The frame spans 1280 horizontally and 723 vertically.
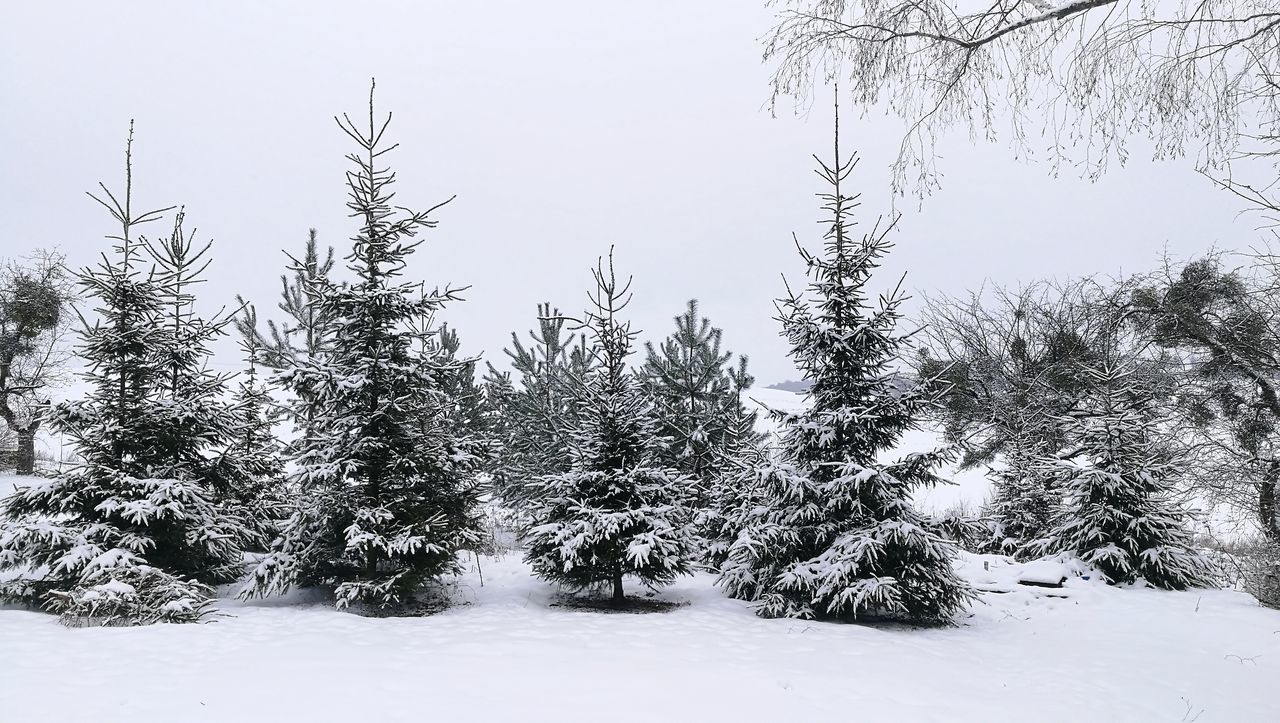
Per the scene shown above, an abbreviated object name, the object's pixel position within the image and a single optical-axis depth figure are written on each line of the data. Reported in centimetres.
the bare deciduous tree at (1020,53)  453
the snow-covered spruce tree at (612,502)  899
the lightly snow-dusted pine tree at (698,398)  1284
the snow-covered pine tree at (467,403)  1496
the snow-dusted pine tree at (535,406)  1456
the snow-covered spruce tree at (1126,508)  1115
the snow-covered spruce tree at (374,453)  848
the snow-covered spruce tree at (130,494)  755
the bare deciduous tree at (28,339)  1730
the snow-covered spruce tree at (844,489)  844
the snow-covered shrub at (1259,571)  970
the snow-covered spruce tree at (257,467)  970
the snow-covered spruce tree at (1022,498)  1466
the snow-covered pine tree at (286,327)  1315
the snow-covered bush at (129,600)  704
